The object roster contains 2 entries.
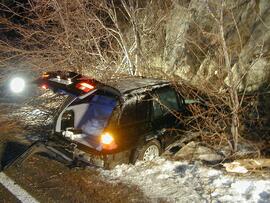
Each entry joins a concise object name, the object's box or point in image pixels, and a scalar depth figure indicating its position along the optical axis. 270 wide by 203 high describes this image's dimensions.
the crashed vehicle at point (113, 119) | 5.04
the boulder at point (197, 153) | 5.92
